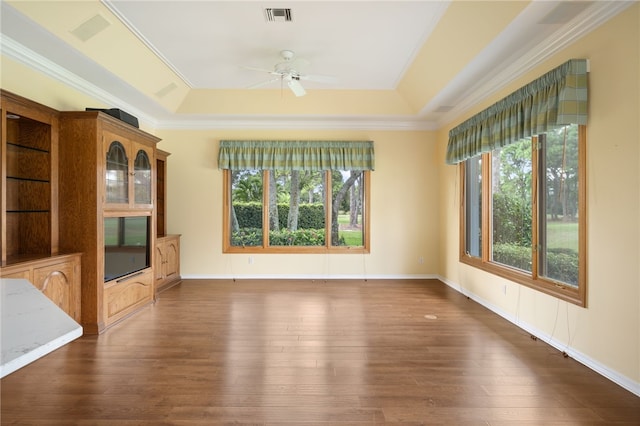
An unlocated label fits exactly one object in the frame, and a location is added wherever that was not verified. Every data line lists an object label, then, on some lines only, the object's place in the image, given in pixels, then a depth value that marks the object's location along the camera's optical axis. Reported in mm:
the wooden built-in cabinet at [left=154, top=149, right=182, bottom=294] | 4844
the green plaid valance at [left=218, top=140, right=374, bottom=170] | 5523
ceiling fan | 3565
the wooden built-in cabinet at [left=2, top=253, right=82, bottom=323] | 2627
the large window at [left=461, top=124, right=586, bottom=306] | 2742
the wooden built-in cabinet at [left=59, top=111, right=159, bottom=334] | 3207
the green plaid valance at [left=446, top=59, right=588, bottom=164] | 2535
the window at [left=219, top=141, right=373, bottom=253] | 5707
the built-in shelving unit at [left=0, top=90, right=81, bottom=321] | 3004
